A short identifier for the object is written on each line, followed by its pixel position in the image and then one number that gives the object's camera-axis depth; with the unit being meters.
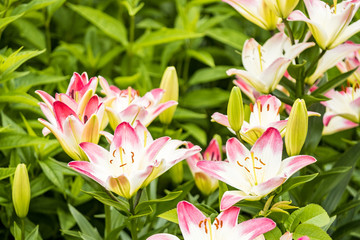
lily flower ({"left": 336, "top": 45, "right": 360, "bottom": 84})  1.79
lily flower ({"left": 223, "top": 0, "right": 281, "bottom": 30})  1.70
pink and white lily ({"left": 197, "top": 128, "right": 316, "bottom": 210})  1.53
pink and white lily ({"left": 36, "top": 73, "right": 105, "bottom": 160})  1.57
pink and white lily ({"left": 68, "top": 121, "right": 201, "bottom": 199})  1.52
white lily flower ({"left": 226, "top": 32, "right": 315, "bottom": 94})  1.65
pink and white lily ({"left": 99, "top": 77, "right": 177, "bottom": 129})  1.64
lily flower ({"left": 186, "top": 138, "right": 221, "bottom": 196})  1.76
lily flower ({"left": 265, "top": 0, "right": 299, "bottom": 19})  1.64
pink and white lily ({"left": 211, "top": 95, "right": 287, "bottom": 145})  1.62
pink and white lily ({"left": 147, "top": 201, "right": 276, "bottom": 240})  1.49
